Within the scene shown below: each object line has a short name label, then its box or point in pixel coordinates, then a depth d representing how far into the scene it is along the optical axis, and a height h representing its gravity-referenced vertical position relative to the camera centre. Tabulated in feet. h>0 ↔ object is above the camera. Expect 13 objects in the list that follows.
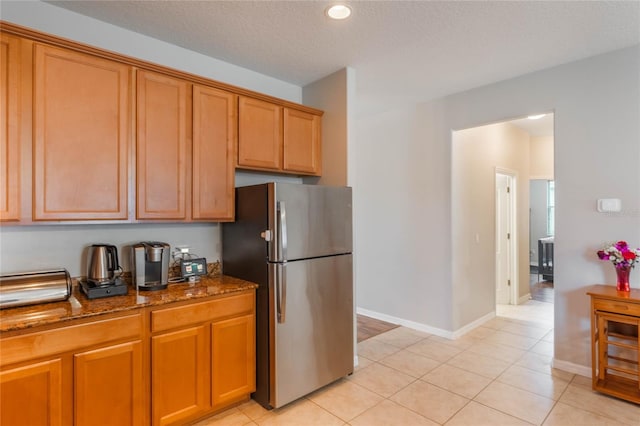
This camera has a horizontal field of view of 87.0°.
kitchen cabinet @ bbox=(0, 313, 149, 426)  5.29 -2.68
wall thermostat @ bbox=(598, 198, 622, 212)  8.80 +0.27
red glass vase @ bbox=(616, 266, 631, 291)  8.33 -1.54
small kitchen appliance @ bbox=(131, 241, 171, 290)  7.41 -1.07
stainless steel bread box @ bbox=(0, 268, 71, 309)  5.85 -1.26
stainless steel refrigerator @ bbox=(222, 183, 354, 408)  7.79 -1.51
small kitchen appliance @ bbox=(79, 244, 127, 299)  6.79 -1.19
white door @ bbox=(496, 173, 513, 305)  16.60 -0.72
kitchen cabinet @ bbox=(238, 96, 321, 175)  9.12 +2.27
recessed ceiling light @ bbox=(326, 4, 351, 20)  7.02 +4.36
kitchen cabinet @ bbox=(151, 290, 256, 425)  6.75 -3.03
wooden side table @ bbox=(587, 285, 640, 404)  7.91 -3.10
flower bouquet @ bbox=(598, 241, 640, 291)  8.20 -1.07
